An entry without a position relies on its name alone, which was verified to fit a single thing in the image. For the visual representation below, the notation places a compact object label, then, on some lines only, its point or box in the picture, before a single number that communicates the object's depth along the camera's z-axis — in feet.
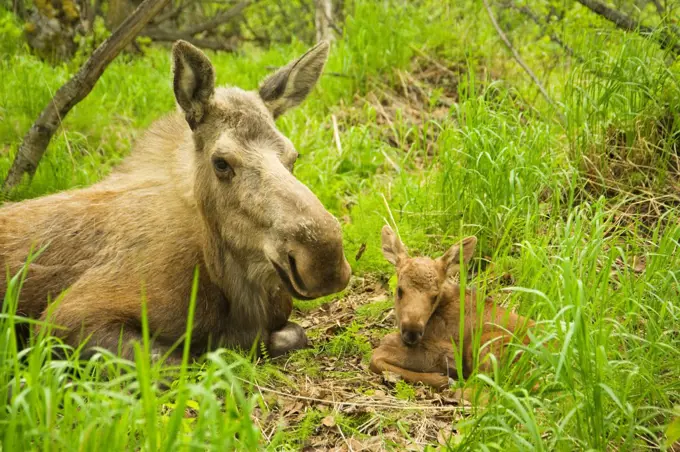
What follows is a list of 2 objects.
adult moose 13.42
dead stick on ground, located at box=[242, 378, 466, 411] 12.41
